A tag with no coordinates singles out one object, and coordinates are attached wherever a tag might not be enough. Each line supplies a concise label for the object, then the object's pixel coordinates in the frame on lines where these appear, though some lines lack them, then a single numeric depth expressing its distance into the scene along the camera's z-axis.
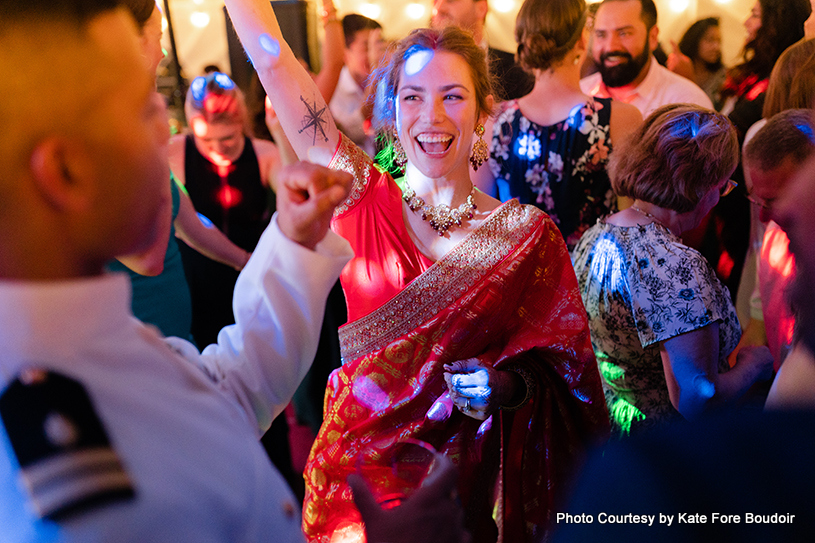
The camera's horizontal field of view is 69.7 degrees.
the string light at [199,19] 5.26
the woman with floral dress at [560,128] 2.03
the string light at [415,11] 5.13
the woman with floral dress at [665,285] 1.32
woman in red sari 1.25
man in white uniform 0.42
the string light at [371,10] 5.04
